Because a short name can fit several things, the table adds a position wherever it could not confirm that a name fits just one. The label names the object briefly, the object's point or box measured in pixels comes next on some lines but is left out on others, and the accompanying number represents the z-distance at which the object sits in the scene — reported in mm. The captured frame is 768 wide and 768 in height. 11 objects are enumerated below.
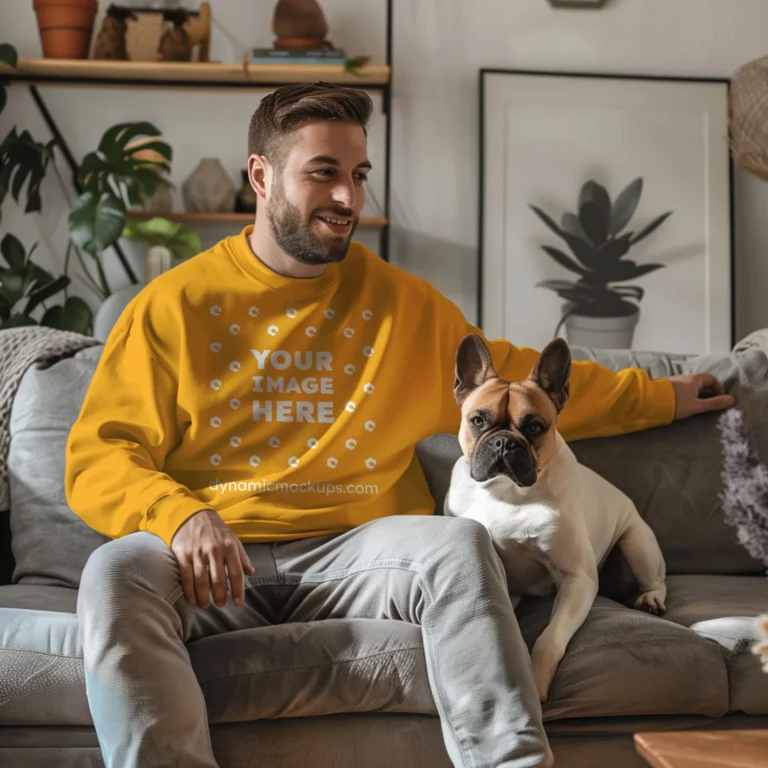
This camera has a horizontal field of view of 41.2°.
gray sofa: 1527
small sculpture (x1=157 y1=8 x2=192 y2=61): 3496
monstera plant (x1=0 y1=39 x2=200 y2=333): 3238
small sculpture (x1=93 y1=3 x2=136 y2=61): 3510
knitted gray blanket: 2184
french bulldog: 1780
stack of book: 3441
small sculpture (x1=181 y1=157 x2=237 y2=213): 3502
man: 1505
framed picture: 3674
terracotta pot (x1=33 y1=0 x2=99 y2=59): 3453
